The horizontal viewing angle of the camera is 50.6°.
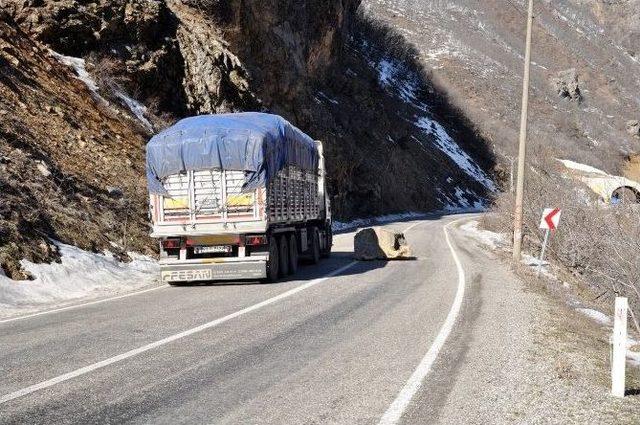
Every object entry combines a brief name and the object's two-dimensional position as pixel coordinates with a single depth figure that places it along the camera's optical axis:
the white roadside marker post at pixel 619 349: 6.04
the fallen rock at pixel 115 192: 19.78
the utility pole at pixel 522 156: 19.45
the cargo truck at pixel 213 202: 13.64
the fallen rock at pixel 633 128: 114.94
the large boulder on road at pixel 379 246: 19.38
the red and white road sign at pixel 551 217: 17.25
